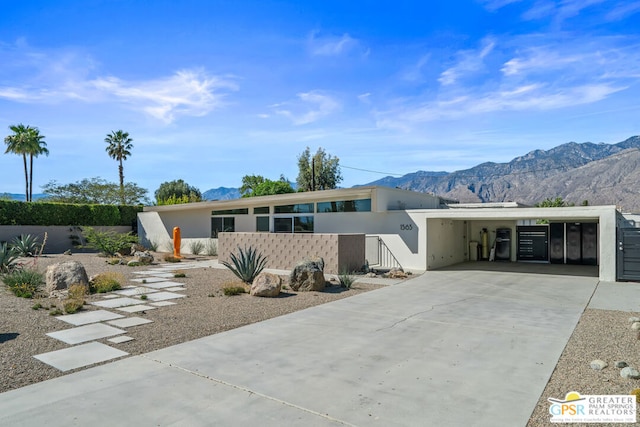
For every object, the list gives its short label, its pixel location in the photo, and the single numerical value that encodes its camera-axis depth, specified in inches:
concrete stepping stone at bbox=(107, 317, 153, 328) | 287.4
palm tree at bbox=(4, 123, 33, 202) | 1513.3
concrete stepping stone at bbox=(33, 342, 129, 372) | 209.0
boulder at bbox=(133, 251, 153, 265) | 701.9
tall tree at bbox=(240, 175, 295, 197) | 1649.9
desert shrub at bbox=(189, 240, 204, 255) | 916.6
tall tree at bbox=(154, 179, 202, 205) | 2488.9
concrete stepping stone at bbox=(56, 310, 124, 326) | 297.6
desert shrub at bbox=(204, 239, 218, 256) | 893.8
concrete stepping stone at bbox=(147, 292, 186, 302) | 389.5
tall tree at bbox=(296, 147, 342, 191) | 1995.6
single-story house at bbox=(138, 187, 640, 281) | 559.2
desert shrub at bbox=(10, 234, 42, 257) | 773.0
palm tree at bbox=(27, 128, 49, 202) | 1525.6
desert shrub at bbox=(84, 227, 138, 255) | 810.2
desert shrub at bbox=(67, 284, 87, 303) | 368.8
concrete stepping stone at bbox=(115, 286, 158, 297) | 411.7
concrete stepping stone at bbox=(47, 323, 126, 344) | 252.8
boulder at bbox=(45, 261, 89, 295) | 402.6
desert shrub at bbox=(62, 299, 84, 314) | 320.8
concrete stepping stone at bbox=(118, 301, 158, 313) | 335.3
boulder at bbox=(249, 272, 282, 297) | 400.5
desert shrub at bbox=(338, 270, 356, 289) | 467.2
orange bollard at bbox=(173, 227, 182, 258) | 850.1
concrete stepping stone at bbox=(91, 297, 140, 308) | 355.3
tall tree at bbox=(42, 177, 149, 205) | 1780.3
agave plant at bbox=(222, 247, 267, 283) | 466.3
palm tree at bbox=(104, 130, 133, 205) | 1765.5
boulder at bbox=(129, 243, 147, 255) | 861.7
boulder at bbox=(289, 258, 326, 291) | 440.5
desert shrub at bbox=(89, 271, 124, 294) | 421.1
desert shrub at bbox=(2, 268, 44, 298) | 393.5
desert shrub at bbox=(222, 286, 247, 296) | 411.5
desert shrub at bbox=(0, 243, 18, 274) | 486.6
